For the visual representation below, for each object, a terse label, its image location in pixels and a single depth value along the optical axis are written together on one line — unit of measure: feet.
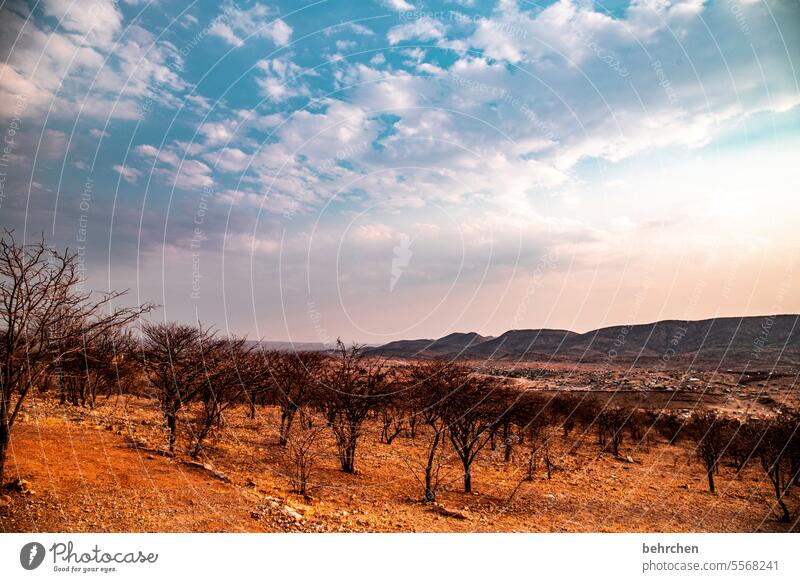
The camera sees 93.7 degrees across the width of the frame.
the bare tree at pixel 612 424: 107.14
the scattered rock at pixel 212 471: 38.14
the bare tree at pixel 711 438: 71.92
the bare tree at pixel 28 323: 24.57
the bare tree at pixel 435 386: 58.75
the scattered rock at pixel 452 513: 40.88
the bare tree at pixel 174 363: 49.11
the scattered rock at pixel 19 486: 25.11
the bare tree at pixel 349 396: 57.41
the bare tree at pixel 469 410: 55.67
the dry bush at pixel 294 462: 40.52
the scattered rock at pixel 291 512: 30.19
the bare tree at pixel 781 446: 55.93
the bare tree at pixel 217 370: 53.11
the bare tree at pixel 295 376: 71.57
